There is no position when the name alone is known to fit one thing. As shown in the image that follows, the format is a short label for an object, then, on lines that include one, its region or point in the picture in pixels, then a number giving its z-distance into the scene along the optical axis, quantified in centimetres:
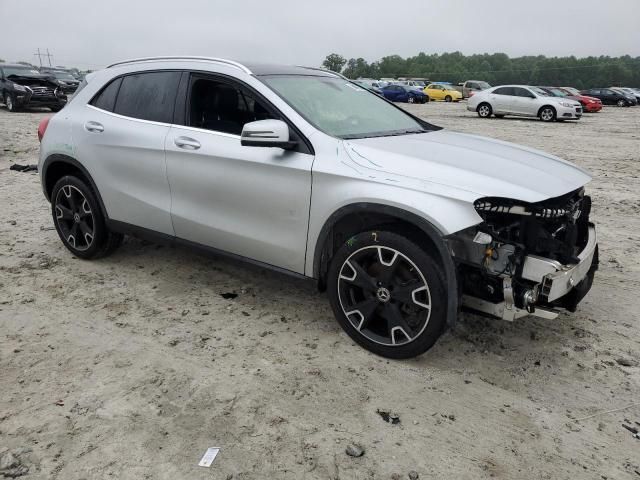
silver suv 290
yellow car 3875
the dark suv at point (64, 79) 1986
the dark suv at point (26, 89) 1889
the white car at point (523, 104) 2139
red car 2898
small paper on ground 238
